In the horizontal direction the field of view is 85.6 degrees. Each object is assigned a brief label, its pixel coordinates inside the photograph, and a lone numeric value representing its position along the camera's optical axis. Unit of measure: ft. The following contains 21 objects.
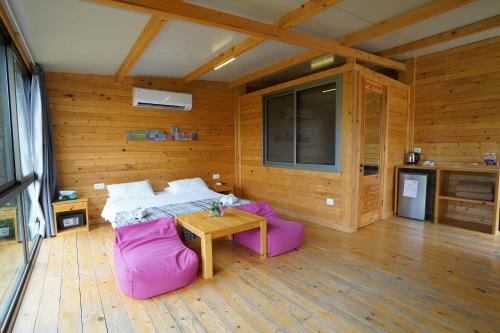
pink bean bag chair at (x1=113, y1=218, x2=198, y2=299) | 7.10
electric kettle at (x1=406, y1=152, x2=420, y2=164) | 14.74
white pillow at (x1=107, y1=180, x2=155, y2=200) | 13.73
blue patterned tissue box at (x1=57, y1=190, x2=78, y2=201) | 12.74
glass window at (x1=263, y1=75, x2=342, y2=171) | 12.75
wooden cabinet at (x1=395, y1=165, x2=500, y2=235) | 11.71
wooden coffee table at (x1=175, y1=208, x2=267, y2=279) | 8.27
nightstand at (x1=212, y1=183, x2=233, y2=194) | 17.85
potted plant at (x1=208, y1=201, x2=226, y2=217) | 9.98
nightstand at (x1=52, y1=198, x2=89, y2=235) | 12.21
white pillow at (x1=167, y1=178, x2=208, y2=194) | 15.10
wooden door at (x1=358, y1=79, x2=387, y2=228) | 12.76
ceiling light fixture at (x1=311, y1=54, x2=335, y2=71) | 13.33
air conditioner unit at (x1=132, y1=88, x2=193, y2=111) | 14.24
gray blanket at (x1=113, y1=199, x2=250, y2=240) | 9.86
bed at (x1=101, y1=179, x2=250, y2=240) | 10.29
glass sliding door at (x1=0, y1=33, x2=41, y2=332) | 7.15
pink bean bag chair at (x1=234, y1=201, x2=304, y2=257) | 9.72
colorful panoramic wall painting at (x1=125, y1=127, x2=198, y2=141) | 15.06
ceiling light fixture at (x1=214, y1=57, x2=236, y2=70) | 12.19
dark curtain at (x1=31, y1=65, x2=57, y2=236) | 11.65
